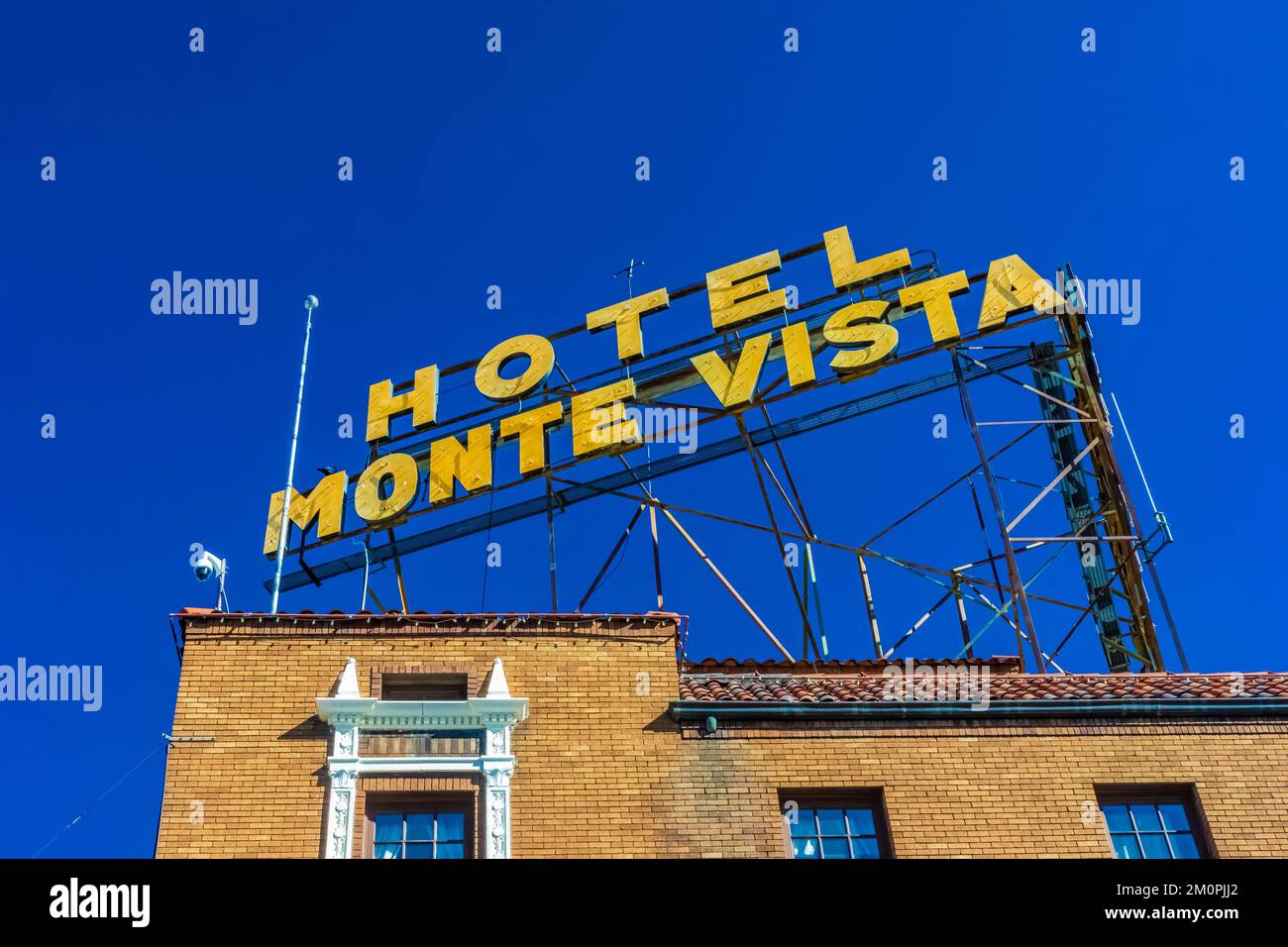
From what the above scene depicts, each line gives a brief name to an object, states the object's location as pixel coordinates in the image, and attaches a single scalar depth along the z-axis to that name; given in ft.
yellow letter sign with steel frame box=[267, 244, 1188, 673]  101.71
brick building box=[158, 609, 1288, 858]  68.80
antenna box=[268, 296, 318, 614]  88.52
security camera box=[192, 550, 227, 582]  81.51
